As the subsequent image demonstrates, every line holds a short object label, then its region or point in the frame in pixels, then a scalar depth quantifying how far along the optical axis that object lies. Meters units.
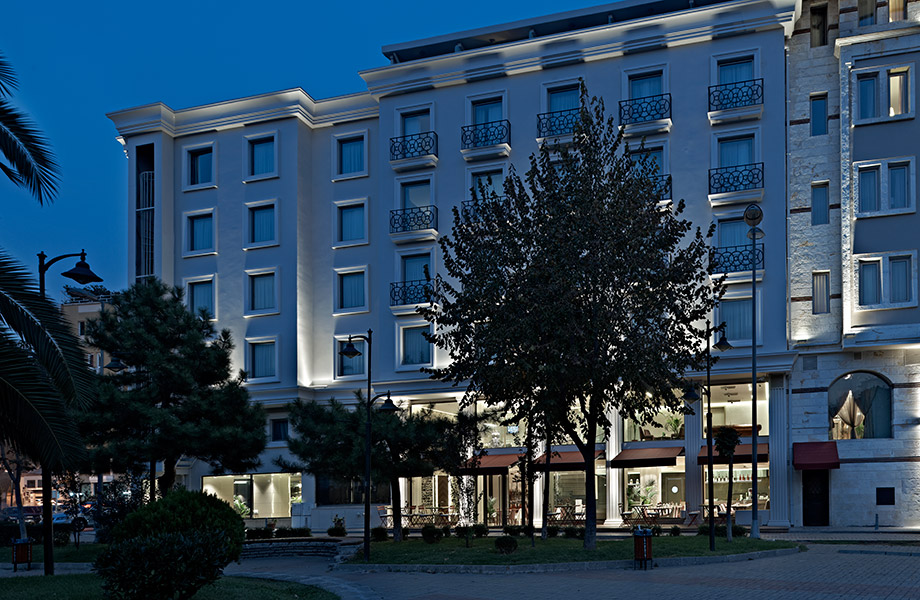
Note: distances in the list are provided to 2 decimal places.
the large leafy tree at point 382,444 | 32.41
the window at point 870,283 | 38.56
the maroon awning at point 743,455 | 38.94
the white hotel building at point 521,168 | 39.03
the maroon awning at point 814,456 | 37.78
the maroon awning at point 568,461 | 41.56
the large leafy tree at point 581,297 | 25.97
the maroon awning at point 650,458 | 40.31
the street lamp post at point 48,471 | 20.36
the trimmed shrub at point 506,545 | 25.81
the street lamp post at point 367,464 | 26.78
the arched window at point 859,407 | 38.78
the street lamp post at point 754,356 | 30.44
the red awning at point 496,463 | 42.03
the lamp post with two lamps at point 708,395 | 25.34
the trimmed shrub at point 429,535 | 31.83
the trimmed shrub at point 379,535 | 34.47
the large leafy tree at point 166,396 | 32.62
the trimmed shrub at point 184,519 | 15.55
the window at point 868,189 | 39.16
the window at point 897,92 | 39.09
